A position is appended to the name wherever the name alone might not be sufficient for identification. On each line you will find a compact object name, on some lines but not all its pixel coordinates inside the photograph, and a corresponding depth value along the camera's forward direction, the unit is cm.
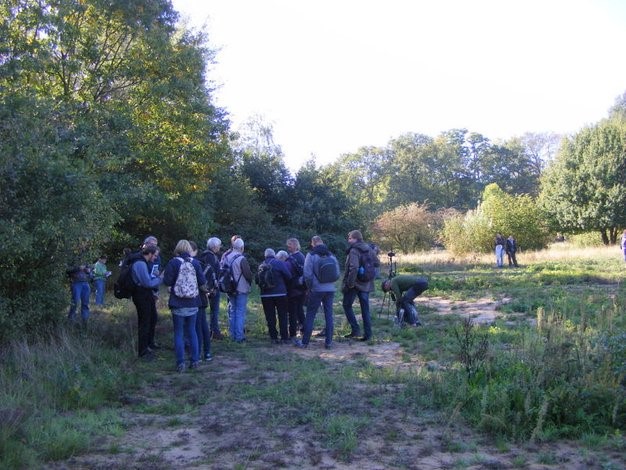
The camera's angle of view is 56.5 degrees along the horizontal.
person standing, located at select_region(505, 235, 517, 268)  3044
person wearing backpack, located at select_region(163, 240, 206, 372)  783
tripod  1327
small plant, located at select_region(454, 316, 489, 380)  657
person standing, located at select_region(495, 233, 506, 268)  3031
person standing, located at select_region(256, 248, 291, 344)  991
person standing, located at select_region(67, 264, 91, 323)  1148
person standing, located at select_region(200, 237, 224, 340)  944
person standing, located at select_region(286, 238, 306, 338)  1035
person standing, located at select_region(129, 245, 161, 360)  850
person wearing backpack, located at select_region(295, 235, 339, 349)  960
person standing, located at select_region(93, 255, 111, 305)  1459
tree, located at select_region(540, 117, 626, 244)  4016
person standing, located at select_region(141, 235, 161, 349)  889
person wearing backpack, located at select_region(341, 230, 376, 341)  1002
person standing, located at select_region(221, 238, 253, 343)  1009
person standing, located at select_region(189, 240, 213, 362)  845
